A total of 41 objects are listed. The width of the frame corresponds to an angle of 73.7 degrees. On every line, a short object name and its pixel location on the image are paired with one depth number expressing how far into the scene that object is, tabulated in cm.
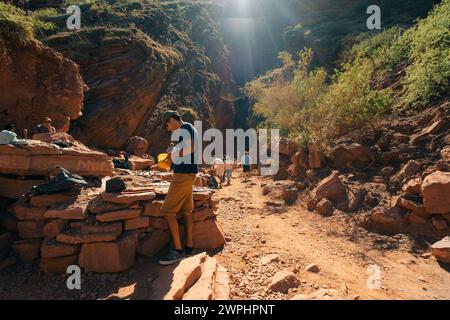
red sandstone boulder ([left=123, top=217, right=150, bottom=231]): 412
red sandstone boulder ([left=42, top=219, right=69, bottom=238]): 398
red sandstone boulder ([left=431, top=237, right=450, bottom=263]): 442
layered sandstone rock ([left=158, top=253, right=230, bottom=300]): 302
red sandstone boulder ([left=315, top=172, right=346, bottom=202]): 693
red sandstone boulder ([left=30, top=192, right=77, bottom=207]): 415
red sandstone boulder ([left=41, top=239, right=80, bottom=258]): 380
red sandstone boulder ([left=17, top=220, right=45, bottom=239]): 405
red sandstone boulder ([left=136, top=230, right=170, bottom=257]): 412
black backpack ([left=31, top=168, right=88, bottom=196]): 421
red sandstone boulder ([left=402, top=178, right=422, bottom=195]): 565
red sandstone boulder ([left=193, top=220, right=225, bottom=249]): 464
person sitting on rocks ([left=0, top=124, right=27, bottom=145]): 447
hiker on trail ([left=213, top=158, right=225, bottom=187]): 1178
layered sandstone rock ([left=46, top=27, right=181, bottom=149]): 1482
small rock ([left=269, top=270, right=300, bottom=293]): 349
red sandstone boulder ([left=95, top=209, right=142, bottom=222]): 397
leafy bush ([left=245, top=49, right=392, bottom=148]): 821
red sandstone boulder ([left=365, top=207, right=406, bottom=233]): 554
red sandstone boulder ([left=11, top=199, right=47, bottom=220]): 409
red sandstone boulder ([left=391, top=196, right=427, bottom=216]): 538
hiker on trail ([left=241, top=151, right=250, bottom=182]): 1369
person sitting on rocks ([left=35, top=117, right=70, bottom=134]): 769
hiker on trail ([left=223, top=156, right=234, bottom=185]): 1155
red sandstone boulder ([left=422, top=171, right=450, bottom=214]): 509
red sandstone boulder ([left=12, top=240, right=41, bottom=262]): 399
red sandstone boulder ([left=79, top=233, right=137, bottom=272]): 379
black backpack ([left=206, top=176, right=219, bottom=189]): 1072
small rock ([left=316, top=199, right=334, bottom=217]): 663
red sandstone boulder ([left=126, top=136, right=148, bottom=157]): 1535
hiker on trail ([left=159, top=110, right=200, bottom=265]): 401
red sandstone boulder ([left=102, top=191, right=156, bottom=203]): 413
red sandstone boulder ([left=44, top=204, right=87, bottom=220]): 398
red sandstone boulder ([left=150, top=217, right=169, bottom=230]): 433
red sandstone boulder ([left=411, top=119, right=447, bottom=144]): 670
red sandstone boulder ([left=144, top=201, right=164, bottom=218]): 432
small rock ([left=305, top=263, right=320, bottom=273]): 410
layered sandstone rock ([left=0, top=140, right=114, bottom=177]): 448
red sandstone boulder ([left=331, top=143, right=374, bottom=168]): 754
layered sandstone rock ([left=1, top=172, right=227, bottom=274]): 382
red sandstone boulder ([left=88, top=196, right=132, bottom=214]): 406
